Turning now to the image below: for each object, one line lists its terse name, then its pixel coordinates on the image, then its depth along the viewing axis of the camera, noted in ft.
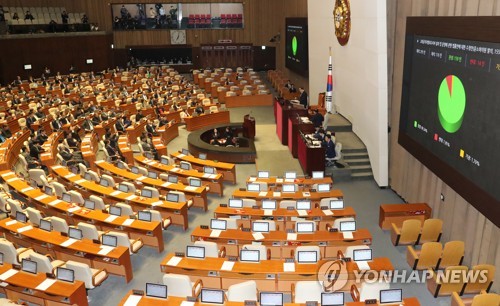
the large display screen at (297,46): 89.51
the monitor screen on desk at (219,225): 35.47
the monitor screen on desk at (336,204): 39.27
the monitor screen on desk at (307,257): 29.84
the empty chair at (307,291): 26.03
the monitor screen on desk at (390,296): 24.04
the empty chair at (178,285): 26.68
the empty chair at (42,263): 29.07
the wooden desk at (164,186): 44.14
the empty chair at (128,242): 33.32
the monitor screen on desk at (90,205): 39.37
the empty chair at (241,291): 25.40
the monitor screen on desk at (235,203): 40.27
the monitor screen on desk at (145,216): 37.01
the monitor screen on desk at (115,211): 37.91
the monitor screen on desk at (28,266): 28.45
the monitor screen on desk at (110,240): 32.53
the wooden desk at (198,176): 48.42
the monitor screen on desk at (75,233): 33.71
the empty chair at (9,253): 31.19
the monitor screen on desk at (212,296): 24.56
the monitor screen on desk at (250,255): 29.96
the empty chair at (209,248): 31.42
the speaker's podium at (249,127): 67.62
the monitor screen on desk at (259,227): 35.19
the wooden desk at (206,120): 75.31
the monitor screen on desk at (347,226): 34.71
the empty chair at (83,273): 28.73
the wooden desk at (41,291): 26.68
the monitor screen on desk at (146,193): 42.50
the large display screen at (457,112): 27.86
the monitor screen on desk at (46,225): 34.81
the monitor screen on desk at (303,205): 39.63
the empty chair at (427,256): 31.32
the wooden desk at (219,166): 52.24
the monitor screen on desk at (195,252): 30.42
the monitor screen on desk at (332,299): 24.14
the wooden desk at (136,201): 40.20
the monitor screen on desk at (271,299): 24.36
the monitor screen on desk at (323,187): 44.13
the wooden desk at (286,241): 33.42
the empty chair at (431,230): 35.53
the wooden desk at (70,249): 31.76
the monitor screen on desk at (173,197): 41.52
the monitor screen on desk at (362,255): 29.50
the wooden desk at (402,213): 39.19
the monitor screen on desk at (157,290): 25.22
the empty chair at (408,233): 35.60
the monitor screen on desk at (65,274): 27.50
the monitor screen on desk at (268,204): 40.14
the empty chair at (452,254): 31.19
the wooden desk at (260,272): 28.60
